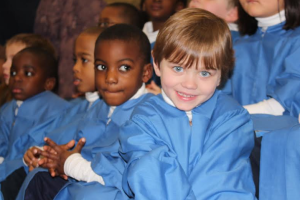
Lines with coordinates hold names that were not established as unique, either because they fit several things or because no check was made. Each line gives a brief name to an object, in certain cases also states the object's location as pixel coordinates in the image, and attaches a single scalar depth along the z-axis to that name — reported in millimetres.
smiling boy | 1506
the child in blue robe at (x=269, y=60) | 1964
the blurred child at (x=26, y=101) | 2625
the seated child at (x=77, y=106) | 2256
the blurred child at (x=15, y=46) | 3084
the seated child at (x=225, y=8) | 2446
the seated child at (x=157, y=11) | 3023
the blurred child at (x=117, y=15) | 2980
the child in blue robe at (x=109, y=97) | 1993
